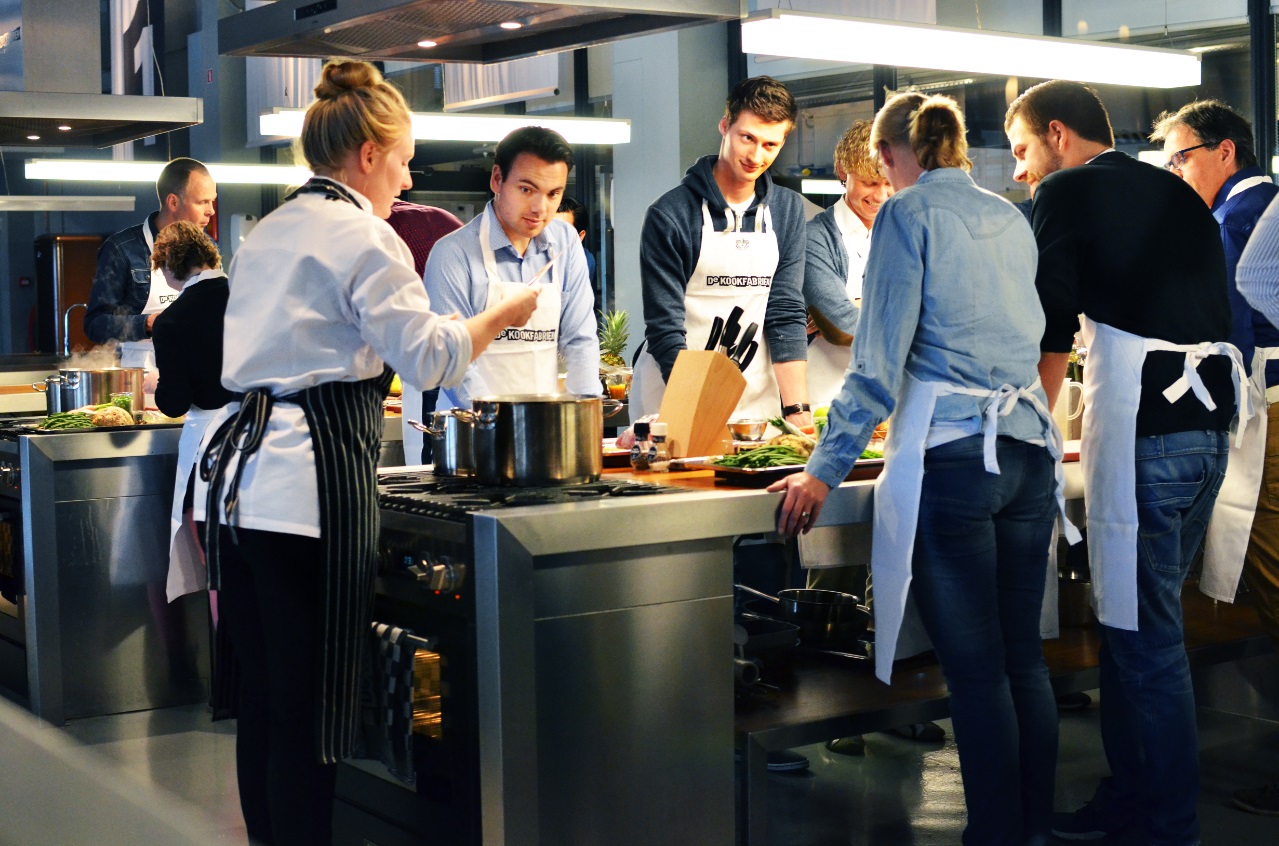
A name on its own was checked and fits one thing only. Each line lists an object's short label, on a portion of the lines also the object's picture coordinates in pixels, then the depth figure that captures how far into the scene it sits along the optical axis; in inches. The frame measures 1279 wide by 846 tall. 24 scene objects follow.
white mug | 145.9
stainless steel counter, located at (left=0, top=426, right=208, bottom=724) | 172.9
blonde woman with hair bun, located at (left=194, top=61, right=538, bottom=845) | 91.7
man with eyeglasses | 137.6
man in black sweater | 115.5
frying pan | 135.1
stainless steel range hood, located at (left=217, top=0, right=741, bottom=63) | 127.9
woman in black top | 134.6
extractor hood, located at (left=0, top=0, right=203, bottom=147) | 208.5
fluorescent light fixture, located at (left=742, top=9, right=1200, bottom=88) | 147.6
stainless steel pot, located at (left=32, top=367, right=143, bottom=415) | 182.1
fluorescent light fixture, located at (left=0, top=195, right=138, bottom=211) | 346.0
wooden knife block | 123.0
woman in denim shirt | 105.0
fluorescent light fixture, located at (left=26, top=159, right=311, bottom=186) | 327.9
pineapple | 292.0
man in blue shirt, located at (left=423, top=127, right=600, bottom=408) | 131.8
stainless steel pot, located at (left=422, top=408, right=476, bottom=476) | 111.9
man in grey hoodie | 147.0
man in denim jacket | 213.8
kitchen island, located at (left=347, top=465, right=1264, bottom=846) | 92.3
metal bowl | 126.3
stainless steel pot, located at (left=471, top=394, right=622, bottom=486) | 105.7
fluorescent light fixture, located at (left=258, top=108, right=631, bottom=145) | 209.9
